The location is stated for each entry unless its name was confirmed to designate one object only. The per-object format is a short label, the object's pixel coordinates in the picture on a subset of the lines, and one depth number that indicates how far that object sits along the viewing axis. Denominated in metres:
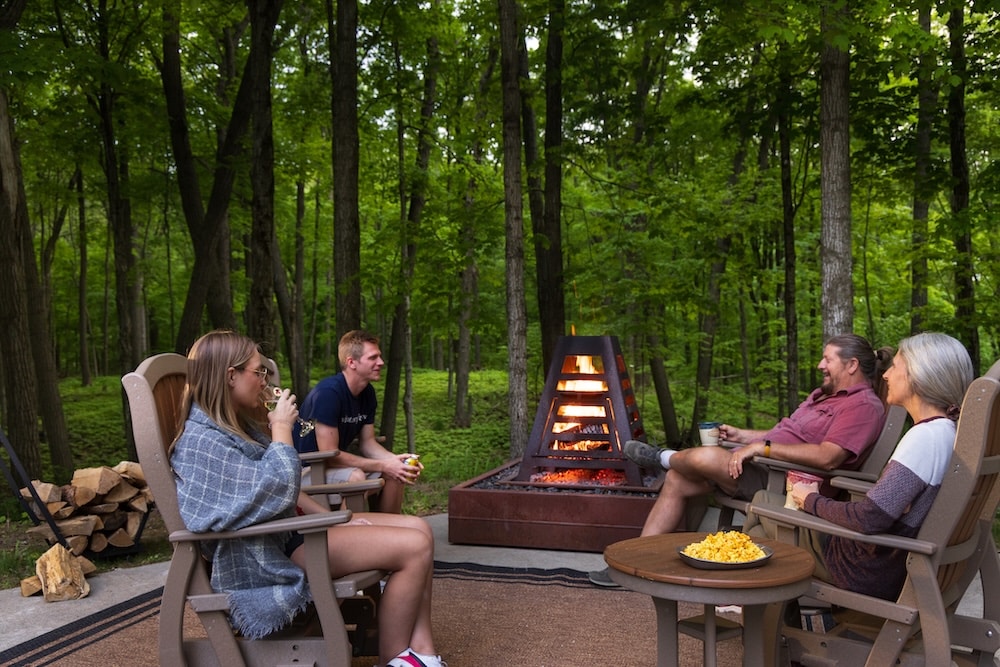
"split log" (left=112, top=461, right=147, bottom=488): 5.23
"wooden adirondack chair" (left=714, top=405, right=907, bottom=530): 3.59
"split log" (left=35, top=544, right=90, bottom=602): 4.29
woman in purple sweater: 2.48
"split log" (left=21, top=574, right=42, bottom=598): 4.35
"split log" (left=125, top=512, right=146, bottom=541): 5.08
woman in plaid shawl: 2.44
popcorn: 2.49
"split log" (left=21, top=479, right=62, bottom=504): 4.88
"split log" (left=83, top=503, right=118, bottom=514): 4.98
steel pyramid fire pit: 5.23
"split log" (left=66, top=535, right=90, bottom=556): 4.82
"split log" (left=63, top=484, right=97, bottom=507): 4.92
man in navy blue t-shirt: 4.07
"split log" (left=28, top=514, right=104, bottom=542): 4.83
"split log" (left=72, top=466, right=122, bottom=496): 4.96
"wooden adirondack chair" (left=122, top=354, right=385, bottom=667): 2.41
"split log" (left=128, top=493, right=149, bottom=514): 5.13
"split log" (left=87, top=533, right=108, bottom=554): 4.96
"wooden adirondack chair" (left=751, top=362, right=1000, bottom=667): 2.35
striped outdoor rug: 3.45
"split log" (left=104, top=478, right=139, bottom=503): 5.07
